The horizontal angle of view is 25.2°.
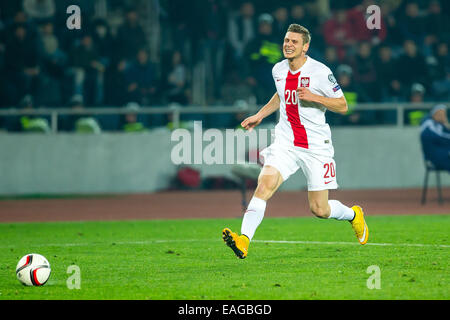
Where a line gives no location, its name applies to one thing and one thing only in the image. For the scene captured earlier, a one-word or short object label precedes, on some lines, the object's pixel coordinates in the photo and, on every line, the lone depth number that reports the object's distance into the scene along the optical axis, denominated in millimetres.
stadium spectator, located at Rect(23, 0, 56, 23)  21078
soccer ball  8062
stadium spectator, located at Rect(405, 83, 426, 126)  20188
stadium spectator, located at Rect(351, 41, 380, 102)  20406
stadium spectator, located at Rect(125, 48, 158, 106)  20234
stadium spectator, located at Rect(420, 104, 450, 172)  16469
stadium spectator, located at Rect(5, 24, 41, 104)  19906
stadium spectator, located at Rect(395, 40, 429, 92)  20203
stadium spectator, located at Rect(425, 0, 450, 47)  21250
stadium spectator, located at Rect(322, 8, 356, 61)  20656
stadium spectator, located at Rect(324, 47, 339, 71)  19906
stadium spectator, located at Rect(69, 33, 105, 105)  19797
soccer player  9680
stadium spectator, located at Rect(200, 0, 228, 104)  20438
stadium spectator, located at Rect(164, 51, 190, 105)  20344
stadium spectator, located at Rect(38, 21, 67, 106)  19922
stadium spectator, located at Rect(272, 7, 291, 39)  19953
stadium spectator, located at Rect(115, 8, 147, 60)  20406
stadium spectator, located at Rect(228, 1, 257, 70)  20797
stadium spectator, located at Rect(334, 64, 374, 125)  19484
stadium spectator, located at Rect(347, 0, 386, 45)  20469
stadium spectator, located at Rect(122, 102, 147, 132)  20361
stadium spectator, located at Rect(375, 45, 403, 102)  20266
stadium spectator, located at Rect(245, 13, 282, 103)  19625
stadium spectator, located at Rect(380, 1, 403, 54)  21078
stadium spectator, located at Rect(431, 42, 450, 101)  20688
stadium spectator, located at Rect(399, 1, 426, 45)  21344
